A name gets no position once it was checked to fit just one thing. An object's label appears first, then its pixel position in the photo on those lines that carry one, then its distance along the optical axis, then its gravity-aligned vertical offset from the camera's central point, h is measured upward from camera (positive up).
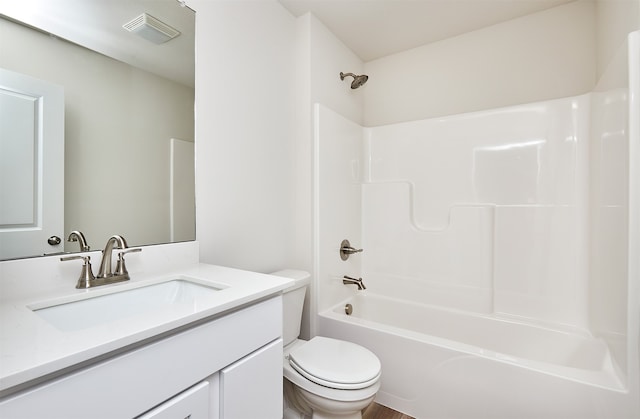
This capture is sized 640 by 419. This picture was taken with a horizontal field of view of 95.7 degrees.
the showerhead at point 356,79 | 2.17 +0.98
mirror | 0.95 +0.40
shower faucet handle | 2.14 -0.31
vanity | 0.53 -0.32
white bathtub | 1.20 -0.79
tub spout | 2.12 -0.54
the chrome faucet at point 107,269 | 0.96 -0.21
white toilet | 1.20 -0.72
